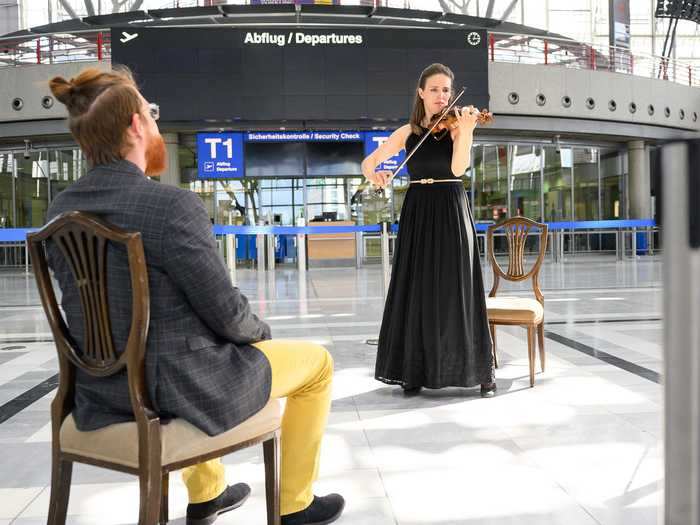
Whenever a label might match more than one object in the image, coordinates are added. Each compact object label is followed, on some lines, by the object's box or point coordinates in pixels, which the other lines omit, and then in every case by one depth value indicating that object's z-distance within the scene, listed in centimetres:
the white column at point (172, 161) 1573
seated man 147
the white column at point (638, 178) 1862
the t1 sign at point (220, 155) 1490
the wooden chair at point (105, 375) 144
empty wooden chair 371
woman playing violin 348
